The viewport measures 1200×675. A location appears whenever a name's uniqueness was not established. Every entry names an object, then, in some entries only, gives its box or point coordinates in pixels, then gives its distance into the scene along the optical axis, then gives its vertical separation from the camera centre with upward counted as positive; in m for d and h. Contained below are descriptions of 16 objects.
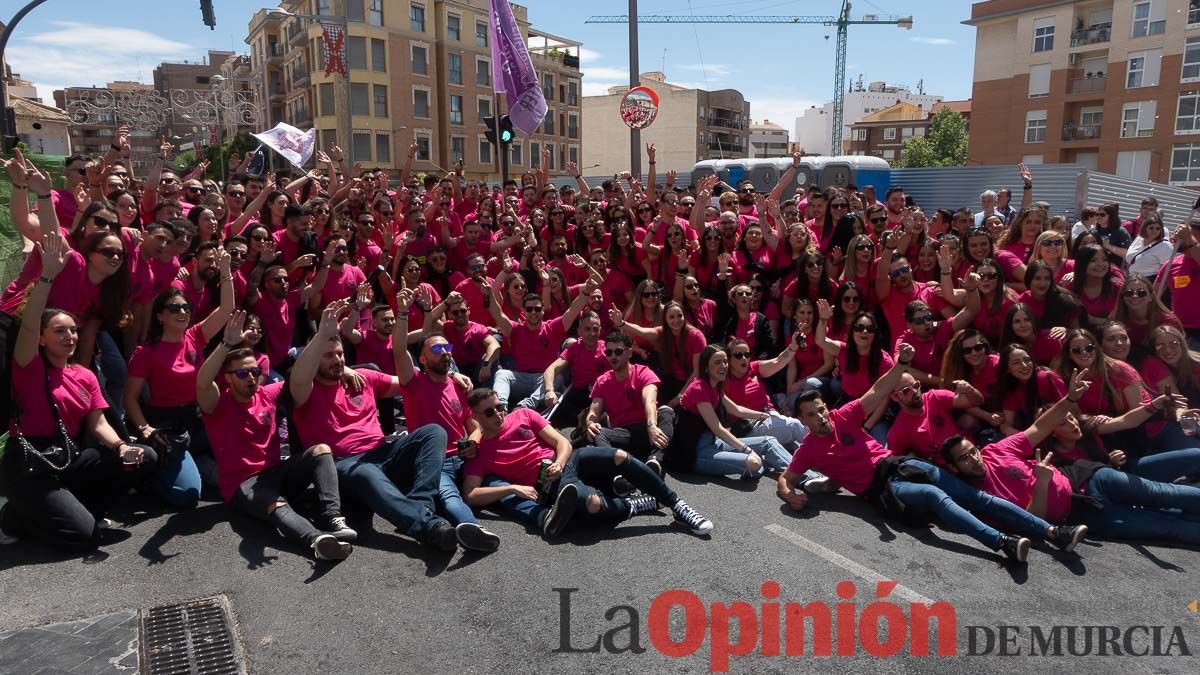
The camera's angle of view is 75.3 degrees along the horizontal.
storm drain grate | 3.63 -2.15
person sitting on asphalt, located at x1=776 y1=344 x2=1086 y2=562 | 4.84 -1.96
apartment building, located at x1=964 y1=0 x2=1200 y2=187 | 38.69 +5.70
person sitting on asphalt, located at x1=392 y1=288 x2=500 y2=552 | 5.71 -1.48
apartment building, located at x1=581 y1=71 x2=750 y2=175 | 67.12 +5.80
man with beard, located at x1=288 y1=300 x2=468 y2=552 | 4.98 -1.67
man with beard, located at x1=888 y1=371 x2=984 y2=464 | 5.64 -1.62
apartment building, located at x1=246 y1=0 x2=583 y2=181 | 44.59 +6.84
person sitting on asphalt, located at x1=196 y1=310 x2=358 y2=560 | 4.90 -1.67
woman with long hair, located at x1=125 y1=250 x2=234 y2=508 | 5.27 -1.42
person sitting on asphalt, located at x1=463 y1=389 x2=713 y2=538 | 5.11 -1.93
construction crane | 93.44 +15.85
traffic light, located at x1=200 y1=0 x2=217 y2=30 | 12.54 +2.86
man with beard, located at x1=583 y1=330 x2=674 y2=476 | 6.30 -1.76
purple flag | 12.82 +1.95
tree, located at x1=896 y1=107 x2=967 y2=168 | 59.00 +3.86
